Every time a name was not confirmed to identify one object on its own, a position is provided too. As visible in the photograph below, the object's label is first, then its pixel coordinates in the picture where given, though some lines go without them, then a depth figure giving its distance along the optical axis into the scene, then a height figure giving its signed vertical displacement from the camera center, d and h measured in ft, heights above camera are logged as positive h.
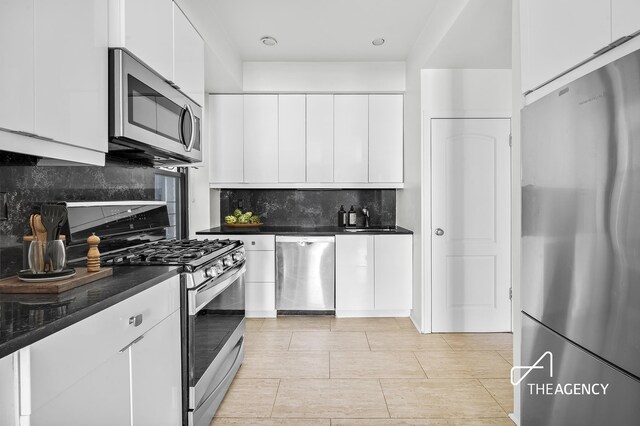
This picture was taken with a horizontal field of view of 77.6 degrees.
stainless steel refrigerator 3.55 -0.45
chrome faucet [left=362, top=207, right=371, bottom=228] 14.83 -0.32
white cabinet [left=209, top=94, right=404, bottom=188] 13.85 +2.35
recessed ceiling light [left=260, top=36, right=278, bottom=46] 11.64 +4.96
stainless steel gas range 6.03 -1.19
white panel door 11.68 -0.53
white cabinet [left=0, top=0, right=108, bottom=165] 3.76 +1.42
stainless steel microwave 5.50 +1.49
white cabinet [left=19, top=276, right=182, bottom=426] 3.09 -1.56
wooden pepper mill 5.27 -0.65
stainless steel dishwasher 12.98 -2.14
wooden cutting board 4.27 -0.84
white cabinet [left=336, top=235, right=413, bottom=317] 12.97 -2.12
